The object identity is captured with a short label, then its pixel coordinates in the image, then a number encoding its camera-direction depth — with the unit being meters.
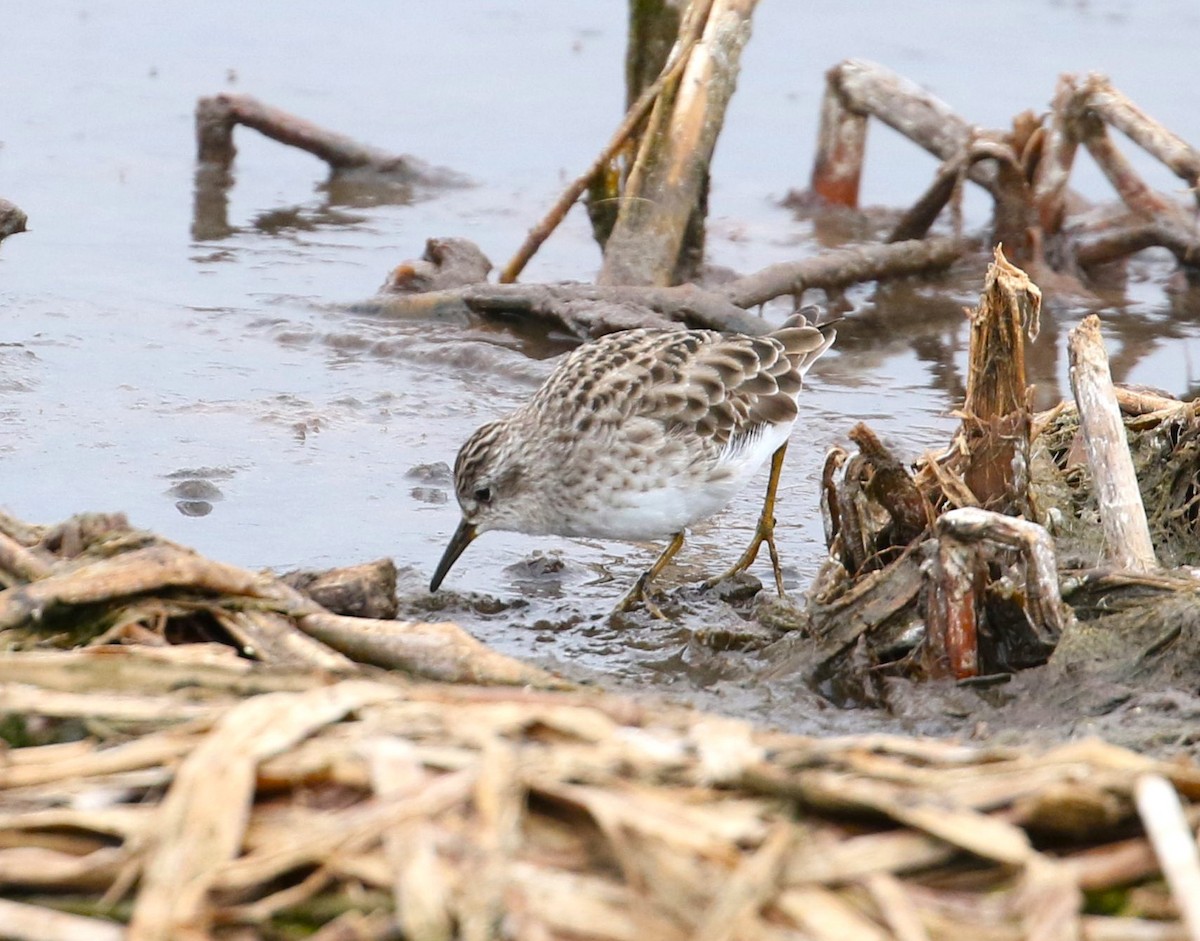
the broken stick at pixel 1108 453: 11.65
